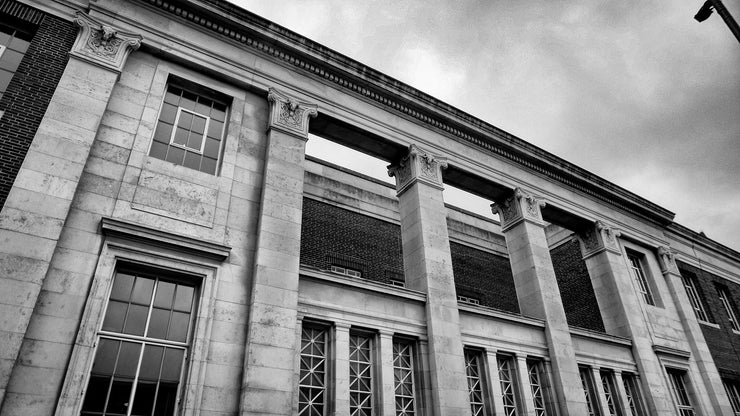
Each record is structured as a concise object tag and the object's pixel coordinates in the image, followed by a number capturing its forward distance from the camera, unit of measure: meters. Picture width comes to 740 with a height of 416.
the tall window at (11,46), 9.35
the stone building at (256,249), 7.89
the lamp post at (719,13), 9.25
